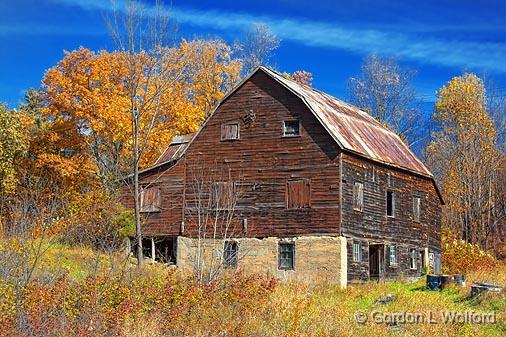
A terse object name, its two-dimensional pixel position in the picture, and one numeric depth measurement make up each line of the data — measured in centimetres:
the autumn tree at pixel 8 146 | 3672
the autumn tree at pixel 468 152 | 4881
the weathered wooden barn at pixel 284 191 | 2859
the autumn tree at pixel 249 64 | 5044
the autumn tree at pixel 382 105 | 5119
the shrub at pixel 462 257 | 3494
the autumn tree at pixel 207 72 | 4647
